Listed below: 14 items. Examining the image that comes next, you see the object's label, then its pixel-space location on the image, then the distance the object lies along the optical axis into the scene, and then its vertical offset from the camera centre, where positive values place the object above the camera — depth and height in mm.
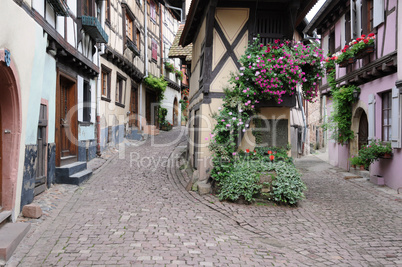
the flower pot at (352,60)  9266 +2139
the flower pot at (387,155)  7883 -446
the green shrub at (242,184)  6391 -955
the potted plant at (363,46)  8477 +2362
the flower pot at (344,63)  9492 +2115
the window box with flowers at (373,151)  7914 -351
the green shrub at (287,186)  6273 -957
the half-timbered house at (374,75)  7605 +1621
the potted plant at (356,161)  8528 -631
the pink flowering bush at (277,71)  6637 +1321
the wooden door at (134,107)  15617 +1349
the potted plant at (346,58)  9192 +2223
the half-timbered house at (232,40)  7570 +2187
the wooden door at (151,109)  18828 +1480
